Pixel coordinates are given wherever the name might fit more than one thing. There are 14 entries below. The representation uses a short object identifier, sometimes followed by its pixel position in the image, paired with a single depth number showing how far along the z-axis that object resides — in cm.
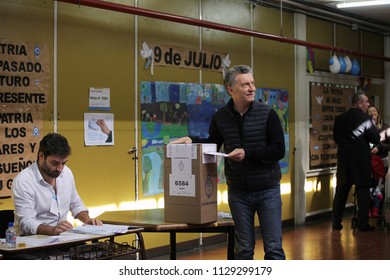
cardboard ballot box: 431
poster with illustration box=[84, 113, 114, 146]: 646
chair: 434
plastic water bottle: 358
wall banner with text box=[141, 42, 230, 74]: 714
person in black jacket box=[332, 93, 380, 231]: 836
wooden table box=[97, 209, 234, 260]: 432
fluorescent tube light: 868
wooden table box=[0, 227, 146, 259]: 353
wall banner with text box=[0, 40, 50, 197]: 572
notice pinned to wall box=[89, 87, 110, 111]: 650
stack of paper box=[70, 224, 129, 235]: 399
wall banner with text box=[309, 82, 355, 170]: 977
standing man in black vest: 434
